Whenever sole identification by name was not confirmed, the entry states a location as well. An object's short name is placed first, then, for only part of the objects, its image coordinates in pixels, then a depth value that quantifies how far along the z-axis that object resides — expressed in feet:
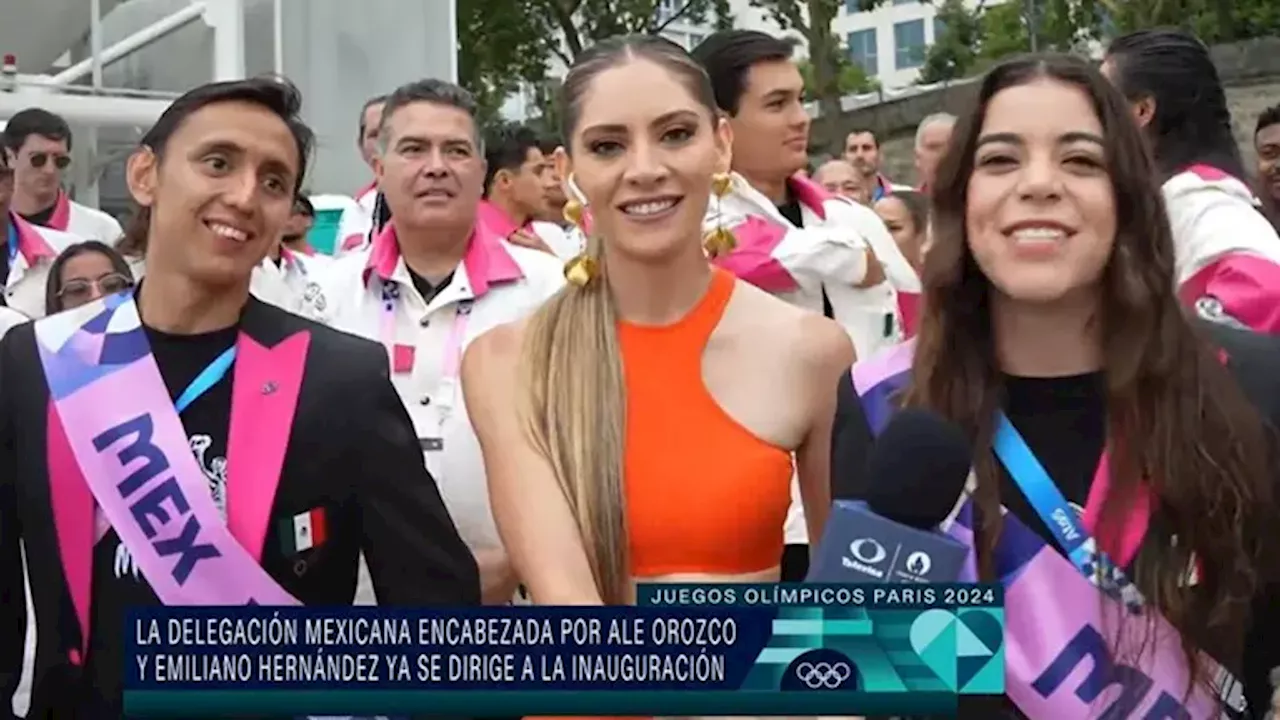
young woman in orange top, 8.38
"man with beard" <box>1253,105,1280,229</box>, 16.81
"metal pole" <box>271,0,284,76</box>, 29.84
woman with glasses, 14.21
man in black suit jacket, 7.77
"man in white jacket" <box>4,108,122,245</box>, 21.38
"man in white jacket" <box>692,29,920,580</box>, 12.35
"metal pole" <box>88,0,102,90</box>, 28.07
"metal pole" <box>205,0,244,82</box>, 29.35
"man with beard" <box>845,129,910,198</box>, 26.63
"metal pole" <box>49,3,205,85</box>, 29.35
